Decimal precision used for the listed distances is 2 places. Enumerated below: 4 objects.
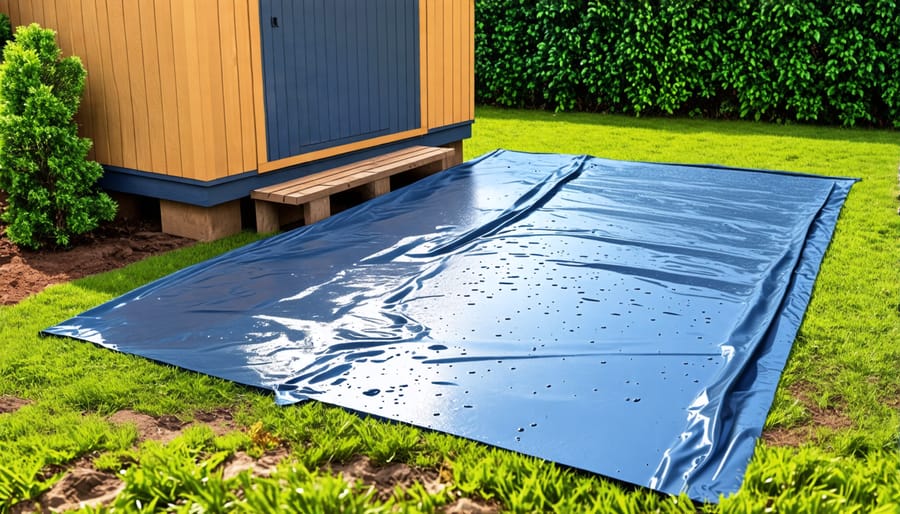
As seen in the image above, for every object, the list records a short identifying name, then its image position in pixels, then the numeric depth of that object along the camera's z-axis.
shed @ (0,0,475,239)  5.01
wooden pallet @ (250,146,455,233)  5.39
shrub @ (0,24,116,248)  4.73
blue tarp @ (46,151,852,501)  2.96
